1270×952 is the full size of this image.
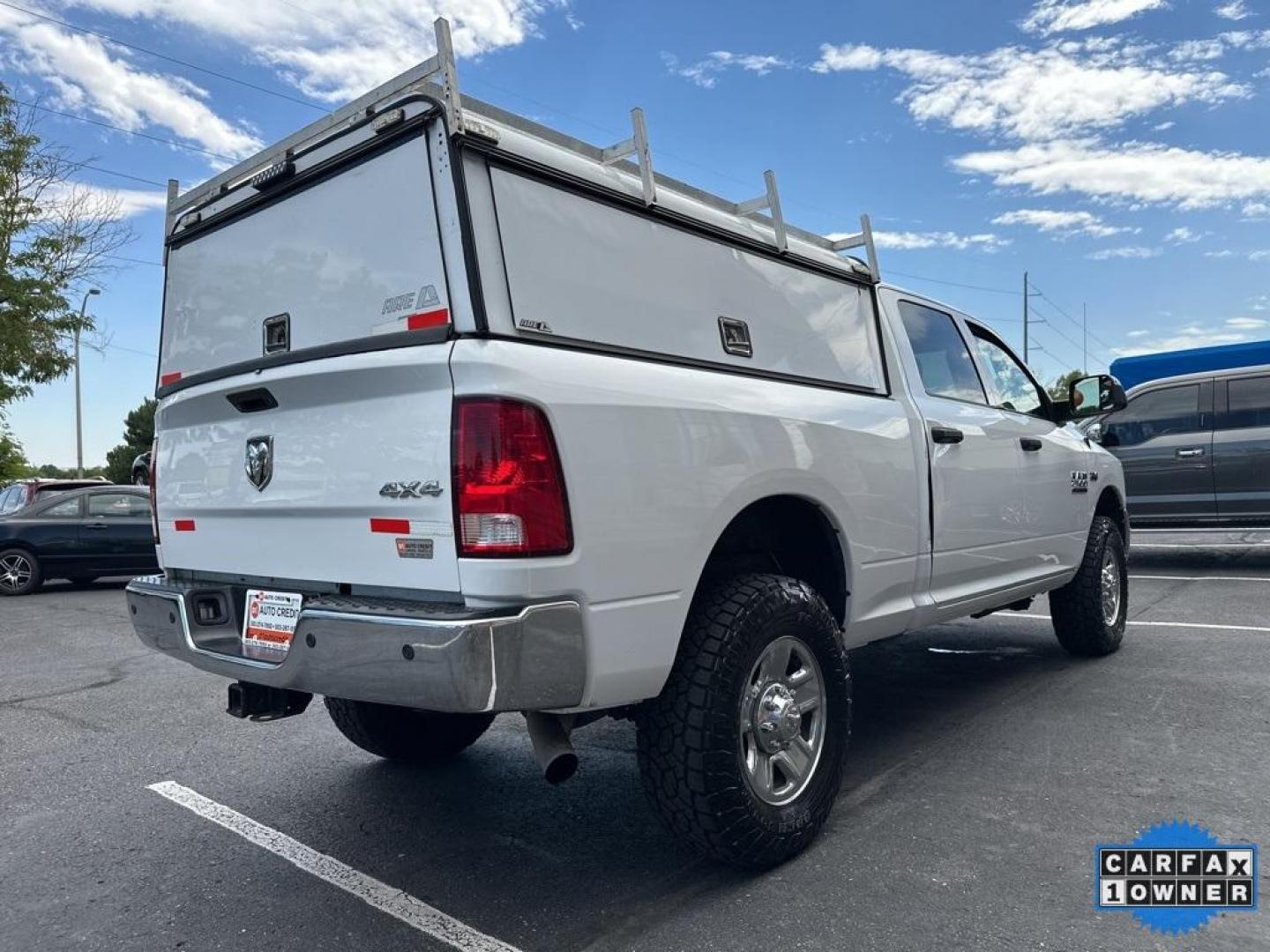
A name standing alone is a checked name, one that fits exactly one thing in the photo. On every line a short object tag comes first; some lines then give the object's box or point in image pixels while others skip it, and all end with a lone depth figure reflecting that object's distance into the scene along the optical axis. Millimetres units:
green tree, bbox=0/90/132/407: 15609
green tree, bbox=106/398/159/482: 53672
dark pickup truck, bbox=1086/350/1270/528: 9648
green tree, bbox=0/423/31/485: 24297
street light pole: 31359
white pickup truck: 2355
